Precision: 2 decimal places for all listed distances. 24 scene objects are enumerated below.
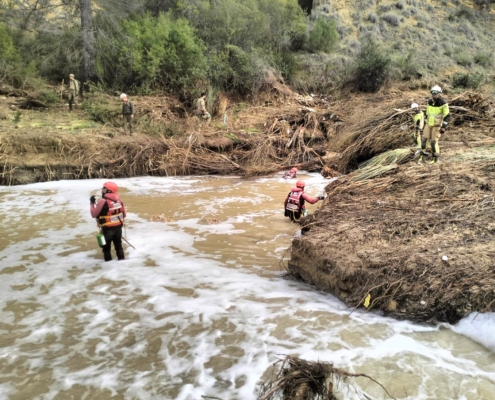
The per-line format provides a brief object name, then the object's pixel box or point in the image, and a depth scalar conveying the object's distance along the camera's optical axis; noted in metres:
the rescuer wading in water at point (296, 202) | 7.70
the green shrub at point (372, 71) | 19.91
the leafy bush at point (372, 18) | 27.25
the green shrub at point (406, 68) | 21.06
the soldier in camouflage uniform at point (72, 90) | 14.89
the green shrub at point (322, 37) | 22.81
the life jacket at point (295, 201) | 7.73
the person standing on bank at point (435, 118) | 9.17
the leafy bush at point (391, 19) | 26.97
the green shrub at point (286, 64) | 20.39
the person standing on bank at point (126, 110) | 13.21
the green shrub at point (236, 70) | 18.44
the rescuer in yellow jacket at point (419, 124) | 9.91
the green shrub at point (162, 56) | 16.70
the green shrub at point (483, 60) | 23.59
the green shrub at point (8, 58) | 16.03
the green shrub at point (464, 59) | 23.19
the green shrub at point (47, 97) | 15.45
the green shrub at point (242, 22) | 19.14
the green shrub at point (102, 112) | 15.01
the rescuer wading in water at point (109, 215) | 5.96
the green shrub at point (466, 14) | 28.98
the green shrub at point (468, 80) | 19.80
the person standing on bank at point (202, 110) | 15.62
